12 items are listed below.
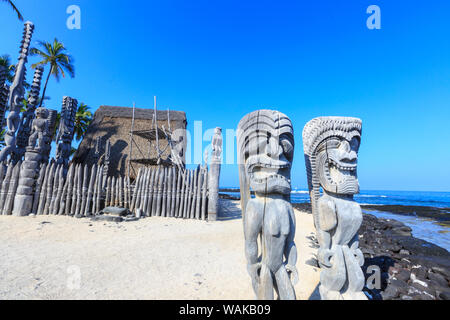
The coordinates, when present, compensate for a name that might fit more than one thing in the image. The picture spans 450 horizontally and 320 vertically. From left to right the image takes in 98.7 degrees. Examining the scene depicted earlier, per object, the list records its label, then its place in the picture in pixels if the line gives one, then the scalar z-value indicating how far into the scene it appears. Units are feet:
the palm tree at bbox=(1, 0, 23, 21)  31.60
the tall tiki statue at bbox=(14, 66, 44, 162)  33.73
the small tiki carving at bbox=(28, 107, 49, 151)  25.59
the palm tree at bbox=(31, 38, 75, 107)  55.77
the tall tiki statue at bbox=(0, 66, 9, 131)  29.42
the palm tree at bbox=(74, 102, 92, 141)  72.68
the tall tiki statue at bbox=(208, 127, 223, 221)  25.36
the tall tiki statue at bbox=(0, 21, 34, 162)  29.76
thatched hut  44.06
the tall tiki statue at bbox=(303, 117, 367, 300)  7.49
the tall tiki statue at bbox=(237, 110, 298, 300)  6.53
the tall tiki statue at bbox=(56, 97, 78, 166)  35.83
